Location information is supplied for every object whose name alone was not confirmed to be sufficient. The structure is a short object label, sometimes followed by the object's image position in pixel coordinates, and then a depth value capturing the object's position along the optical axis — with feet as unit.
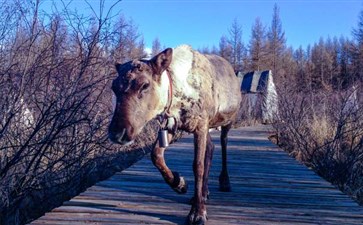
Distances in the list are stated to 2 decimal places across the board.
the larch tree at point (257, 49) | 127.44
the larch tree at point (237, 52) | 130.82
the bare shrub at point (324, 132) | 25.88
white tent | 56.04
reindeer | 10.28
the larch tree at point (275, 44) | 126.41
